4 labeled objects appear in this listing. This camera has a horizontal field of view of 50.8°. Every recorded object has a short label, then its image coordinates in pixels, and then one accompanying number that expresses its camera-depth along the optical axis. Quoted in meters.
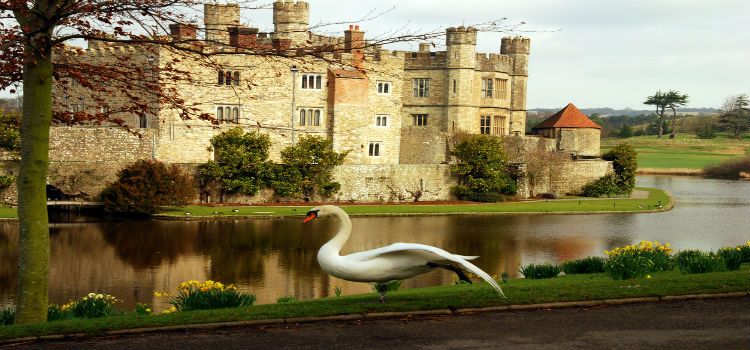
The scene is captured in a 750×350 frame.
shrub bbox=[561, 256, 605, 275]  17.77
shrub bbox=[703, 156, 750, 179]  82.06
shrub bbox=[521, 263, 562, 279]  17.12
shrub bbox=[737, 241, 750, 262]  17.17
